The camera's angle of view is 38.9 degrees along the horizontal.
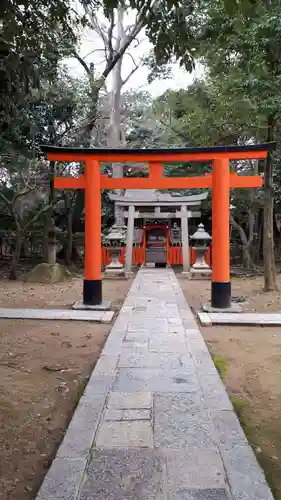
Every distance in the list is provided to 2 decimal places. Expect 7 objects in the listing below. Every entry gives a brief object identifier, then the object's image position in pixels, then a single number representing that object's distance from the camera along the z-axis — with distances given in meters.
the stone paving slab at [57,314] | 6.57
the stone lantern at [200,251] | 13.56
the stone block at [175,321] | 6.23
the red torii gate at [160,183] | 7.48
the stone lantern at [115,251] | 14.04
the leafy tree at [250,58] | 7.11
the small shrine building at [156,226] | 15.16
